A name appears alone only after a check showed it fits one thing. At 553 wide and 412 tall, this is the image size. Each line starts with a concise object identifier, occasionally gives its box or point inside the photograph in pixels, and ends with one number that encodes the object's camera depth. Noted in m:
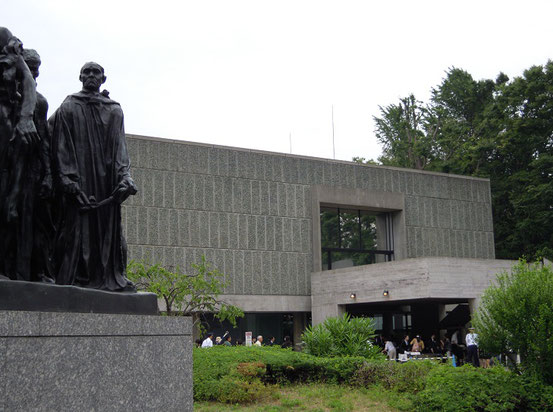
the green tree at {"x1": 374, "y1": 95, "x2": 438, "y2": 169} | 56.56
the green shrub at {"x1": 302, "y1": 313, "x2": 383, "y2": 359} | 20.86
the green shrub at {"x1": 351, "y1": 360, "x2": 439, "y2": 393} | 16.27
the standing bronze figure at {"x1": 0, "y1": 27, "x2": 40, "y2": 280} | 7.33
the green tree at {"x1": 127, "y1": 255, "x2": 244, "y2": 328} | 25.52
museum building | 33.38
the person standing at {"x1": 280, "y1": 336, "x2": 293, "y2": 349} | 33.38
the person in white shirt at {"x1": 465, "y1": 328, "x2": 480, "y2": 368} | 24.14
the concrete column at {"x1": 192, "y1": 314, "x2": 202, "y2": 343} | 33.02
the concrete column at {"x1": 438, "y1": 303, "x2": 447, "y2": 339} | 36.12
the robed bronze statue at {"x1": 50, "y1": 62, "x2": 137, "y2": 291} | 7.90
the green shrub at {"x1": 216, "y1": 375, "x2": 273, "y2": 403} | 15.30
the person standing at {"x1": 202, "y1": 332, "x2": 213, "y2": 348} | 25.47
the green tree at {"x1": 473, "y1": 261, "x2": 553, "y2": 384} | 13.97
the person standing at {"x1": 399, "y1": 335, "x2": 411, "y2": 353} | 29.72
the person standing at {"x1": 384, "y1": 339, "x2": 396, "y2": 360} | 28.19
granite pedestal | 6.48
